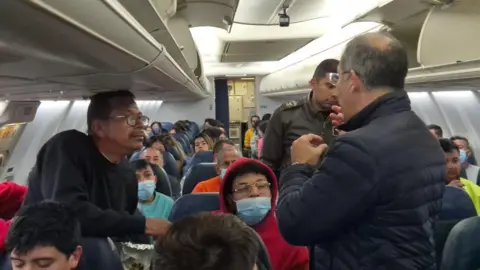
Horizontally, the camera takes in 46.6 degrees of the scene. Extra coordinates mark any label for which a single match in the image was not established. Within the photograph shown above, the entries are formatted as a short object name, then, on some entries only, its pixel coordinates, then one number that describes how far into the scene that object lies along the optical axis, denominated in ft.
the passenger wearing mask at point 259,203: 9.77
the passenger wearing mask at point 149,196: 14.70
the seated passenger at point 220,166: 15.30
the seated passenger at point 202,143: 26.94
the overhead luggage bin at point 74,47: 4.53
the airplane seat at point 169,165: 21.71
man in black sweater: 7.09
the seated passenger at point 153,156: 18.60
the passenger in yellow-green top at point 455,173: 15.15
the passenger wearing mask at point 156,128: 38.94
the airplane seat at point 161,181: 16.83
